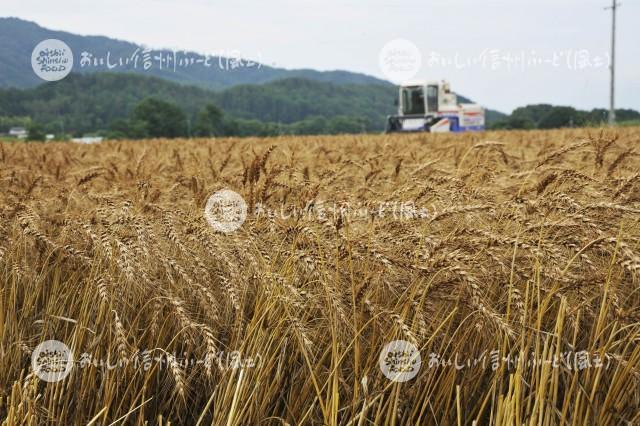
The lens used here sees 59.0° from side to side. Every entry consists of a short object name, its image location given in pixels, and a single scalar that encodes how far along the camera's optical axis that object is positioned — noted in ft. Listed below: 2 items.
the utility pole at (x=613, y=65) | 119.55
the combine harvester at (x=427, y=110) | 95.19
